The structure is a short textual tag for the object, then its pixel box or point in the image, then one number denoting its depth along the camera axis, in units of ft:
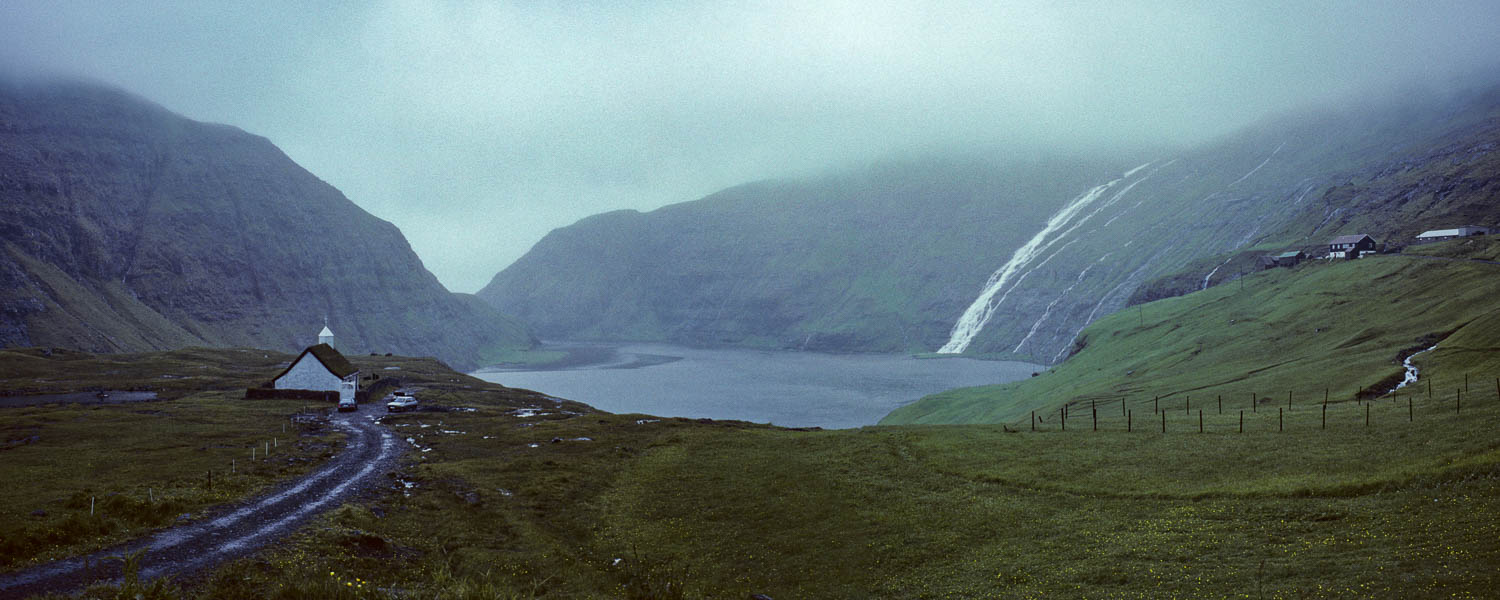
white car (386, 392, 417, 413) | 240.40
